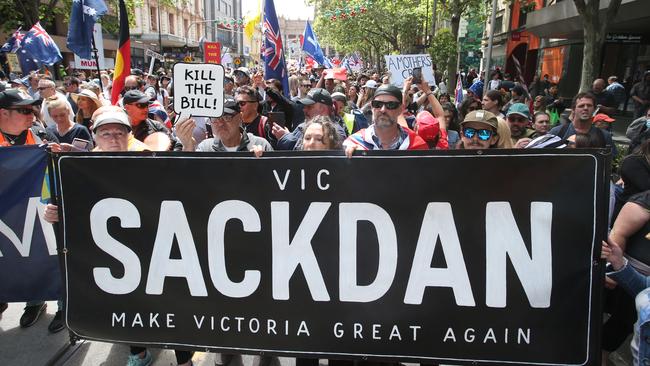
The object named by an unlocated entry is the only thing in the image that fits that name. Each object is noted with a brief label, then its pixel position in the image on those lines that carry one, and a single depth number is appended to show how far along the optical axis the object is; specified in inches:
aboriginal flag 220.1
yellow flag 493.1
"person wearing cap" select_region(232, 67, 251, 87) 352.8
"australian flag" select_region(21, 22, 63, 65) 372.2
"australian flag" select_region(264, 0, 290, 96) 264.7
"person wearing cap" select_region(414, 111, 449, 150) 176.9
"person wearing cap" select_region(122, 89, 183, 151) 175.2
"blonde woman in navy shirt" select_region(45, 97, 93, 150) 176.2
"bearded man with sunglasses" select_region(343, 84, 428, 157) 138.6
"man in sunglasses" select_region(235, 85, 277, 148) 183.9
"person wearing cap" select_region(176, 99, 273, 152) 137.1
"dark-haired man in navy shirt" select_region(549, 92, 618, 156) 183.5
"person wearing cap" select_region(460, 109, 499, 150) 129.7
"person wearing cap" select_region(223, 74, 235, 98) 354.7
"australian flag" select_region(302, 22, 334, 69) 509.0
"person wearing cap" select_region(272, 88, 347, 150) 192.2
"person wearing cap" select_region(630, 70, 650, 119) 449.7
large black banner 80.2
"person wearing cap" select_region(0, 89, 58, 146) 143.5
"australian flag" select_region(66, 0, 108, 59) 257.3
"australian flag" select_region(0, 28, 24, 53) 435.9
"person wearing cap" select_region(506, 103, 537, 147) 188.7
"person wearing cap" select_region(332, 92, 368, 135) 235.6
